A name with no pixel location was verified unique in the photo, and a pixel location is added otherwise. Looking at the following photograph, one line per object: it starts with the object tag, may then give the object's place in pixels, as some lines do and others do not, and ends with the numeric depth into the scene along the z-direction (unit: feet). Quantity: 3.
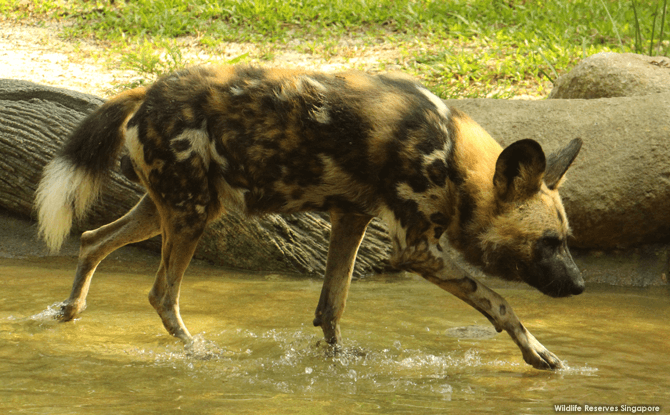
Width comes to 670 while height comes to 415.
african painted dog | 22.13
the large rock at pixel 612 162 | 33.73
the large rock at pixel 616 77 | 41.06
